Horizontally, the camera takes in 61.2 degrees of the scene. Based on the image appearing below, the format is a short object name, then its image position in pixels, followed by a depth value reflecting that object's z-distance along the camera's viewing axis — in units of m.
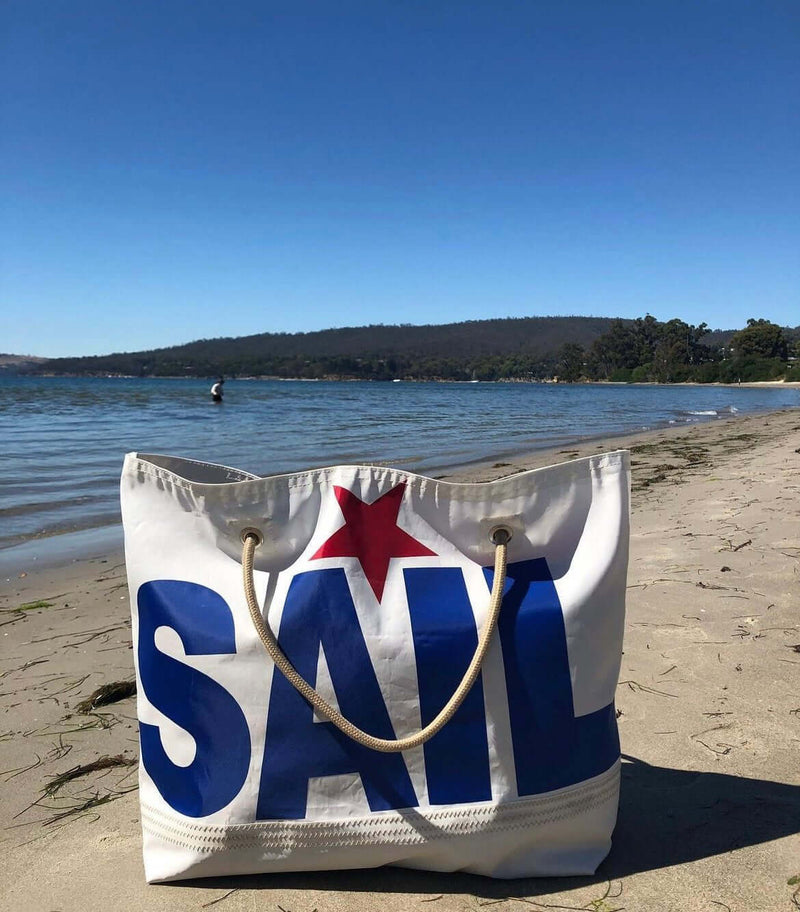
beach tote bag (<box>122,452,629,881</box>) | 1.48
